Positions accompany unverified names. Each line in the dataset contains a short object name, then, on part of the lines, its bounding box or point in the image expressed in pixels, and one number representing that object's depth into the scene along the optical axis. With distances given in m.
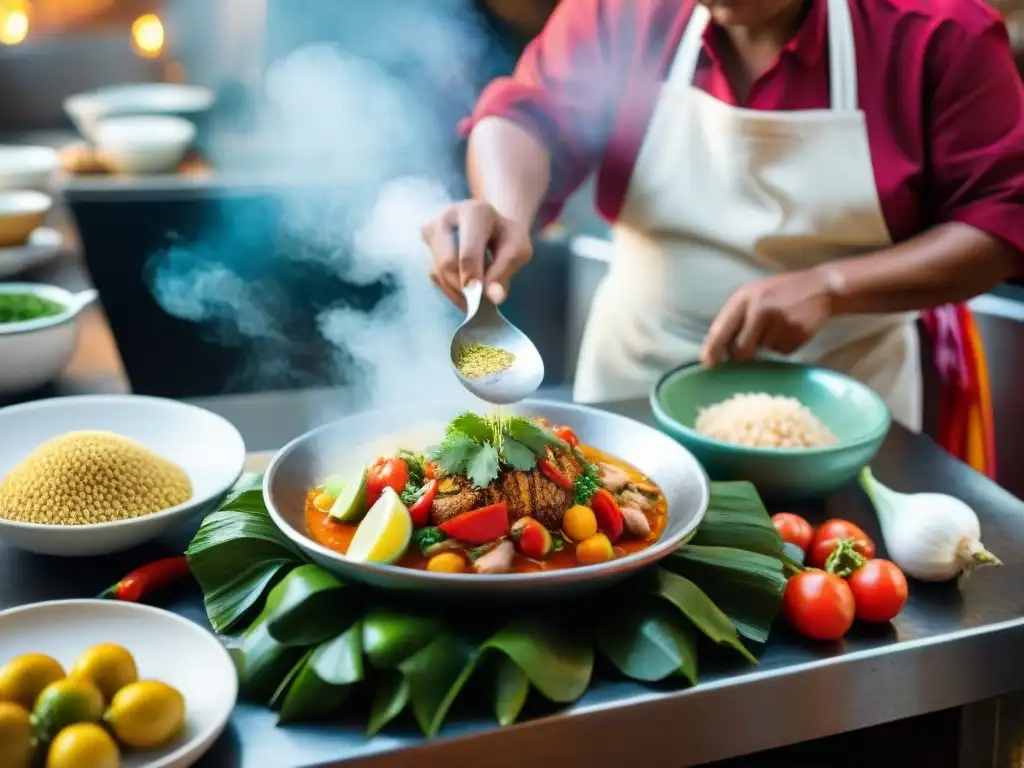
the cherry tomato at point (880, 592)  1.39
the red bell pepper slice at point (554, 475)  1.48
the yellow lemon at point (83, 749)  1.02
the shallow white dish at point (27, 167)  3.48
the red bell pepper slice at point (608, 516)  1.45
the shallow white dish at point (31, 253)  2.82
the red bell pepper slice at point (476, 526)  1.39
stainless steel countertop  1.18
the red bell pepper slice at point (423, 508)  1.41
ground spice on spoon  1.65
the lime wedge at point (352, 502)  1.44
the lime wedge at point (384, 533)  1.31
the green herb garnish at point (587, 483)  1.48
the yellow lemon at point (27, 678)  1.10
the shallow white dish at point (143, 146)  3.81
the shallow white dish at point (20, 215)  2.86
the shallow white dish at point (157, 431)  1.66
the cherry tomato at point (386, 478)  1.46
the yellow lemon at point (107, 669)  1.13
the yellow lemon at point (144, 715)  1.08
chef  2.08
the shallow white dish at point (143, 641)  1.19
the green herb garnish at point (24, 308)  2.25
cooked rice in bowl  1.81
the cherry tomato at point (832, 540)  1.53
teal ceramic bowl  1.69
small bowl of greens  2.11
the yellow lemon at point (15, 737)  1.02
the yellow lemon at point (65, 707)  1.06
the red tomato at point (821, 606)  1.36
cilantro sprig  1.45
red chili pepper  1.41
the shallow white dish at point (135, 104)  4.12
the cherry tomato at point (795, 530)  1.59
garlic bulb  1.50
